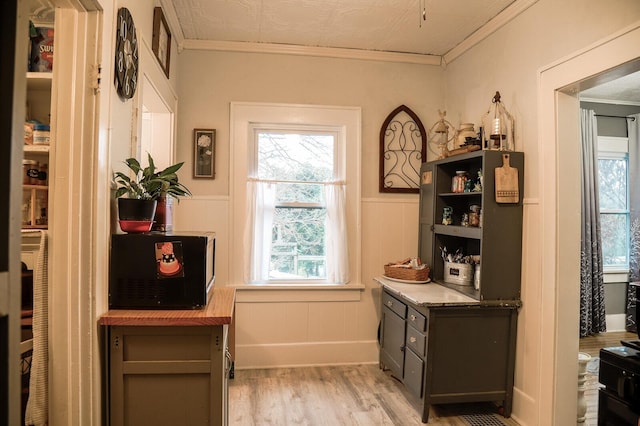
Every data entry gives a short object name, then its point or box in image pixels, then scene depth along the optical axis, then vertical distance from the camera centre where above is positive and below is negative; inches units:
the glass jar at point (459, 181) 113.8 +10.9
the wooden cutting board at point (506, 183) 97.1 +8.9
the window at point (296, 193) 128.8 +7.9
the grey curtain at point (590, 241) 168.0 -9.1
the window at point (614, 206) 181.3 +6.7
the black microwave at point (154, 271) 64.7 -9.3
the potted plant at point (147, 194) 64.8 +3.6
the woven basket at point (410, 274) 118.6 -17.2
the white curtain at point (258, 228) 127.4 -3.9
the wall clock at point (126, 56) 66.8 +28.6
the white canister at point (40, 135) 64.1 +12.9
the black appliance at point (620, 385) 74.3 -32.3
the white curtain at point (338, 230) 131.1 -4.4
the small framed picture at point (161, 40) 92.7 +44.5
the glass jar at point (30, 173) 66.4 +6.9
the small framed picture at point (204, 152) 127.1 +20.5
